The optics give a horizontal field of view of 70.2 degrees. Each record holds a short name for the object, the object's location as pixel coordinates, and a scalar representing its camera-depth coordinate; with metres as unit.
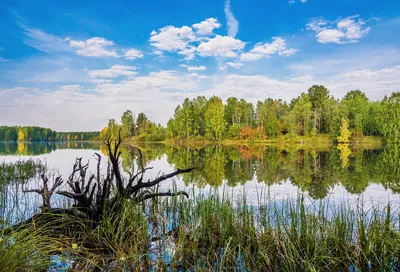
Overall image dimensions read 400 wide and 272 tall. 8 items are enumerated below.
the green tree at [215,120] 75.26
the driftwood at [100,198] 5.09
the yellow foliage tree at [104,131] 109.35
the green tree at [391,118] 57.66
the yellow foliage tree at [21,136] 138.25
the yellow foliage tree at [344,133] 62.49
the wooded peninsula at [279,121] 65.00
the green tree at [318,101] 72.69
